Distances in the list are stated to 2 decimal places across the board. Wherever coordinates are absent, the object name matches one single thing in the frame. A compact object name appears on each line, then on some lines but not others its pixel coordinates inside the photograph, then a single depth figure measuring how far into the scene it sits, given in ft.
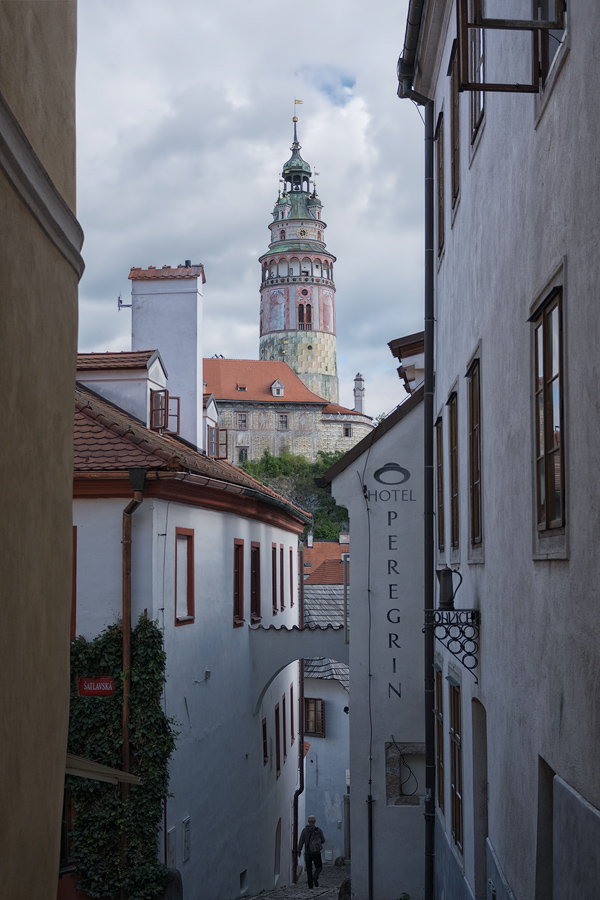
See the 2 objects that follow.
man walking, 78.07
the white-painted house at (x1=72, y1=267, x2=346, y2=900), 45.70
